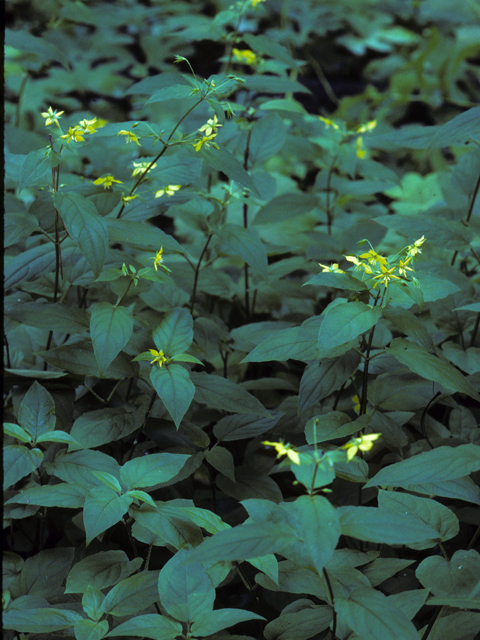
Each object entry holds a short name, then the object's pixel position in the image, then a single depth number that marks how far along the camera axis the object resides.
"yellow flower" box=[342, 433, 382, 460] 1.12
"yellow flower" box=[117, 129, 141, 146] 1.28
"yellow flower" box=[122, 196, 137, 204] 1.32
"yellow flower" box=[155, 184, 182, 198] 1.33
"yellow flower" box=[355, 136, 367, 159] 1.55
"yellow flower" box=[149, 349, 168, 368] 1.25
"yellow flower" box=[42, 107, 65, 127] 1.26
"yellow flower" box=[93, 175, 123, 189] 1.31
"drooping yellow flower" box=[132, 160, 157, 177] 1.33
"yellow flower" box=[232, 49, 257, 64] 1.52
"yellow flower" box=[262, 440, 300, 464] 1.11
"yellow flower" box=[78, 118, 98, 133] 1.27
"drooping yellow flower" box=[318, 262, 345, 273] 1.24
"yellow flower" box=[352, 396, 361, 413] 1.30
